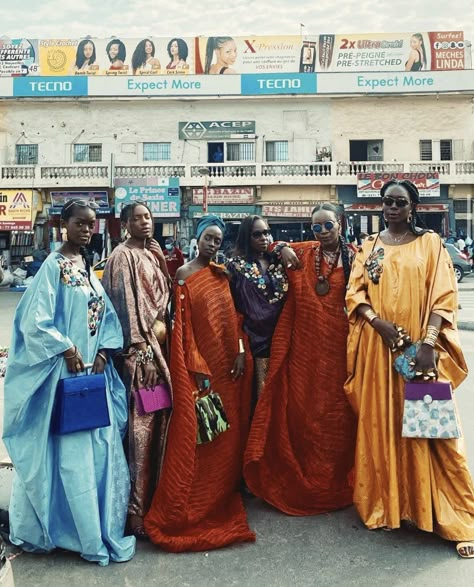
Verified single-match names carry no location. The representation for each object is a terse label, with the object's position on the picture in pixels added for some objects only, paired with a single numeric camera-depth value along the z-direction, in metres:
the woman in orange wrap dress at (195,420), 2.76
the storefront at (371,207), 20.70
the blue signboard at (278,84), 21.78
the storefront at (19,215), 20.83
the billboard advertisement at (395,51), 22.36
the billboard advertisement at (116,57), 22.70
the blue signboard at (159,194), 20.55
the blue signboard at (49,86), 22.08
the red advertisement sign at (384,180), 20.45
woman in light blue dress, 2.52
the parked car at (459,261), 16.92
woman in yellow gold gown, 2.68
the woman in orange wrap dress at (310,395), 3.11
